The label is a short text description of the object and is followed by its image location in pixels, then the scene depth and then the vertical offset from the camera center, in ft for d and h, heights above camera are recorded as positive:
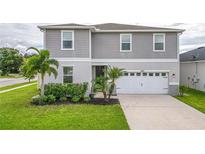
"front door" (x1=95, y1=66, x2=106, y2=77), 45.89 +1.52
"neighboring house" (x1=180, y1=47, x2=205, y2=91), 48.03 +2.44
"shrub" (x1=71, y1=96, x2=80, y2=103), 33.82 -5.09
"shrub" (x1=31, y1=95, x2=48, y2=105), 32.15 -5.16
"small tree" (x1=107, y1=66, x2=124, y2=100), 34.34 +0.48
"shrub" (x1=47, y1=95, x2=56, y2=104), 33.05 -5.00
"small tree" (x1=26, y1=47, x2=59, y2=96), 32.13 +2.69
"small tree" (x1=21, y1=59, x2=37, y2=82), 32.10 +1.00
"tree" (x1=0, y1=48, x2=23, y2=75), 118.66 +10.85
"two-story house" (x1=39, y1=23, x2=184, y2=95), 42.63 +5.95
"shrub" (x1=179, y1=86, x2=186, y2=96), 41.79 -3.79
